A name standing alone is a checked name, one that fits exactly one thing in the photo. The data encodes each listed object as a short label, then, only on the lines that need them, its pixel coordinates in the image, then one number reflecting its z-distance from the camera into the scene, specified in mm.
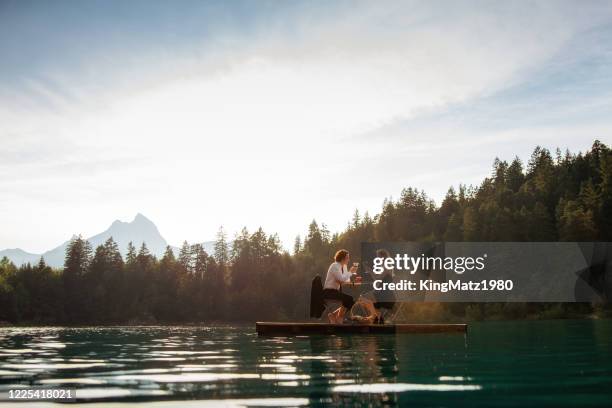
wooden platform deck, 23116
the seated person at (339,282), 23902
